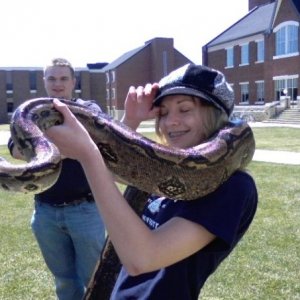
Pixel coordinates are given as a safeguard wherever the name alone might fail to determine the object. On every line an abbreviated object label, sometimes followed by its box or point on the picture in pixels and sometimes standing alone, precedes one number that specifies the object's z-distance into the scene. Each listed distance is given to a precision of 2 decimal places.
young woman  2.24
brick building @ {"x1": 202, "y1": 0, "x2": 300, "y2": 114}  45.47
